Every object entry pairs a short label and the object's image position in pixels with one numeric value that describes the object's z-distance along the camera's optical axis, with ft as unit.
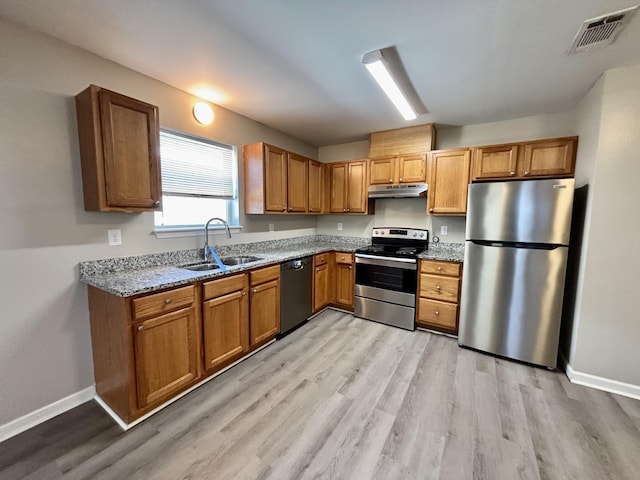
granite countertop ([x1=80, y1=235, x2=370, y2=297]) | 5.71
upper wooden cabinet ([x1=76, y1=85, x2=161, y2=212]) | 5.78
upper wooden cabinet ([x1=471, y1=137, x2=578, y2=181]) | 8.66
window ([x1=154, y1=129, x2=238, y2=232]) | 8.19
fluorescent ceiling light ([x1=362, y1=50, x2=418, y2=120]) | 6.06
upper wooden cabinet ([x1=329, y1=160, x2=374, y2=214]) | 12.48
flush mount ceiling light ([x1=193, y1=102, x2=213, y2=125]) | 8.55
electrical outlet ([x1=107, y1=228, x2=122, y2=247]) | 6.75
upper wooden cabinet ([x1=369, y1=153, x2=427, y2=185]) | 10.94
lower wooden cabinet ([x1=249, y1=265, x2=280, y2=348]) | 8.39
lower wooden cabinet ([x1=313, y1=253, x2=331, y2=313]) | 11.37
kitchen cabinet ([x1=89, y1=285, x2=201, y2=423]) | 5.54
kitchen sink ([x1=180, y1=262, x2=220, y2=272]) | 8.04
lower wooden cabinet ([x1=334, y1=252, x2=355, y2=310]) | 11.95
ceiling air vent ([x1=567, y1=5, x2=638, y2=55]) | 4.89
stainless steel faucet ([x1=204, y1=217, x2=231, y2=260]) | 8.75
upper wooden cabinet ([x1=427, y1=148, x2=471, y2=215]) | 10.16
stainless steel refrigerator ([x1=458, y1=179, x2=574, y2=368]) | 7.68
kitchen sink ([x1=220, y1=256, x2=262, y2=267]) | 9.46
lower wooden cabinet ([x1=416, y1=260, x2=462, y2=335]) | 9.77
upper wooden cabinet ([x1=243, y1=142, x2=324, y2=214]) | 10.01
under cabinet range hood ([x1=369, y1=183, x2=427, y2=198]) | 10.89
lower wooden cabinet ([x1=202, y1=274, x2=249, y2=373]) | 7.00
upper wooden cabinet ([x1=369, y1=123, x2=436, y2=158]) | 11.01
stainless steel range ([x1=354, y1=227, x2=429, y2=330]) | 10.47
